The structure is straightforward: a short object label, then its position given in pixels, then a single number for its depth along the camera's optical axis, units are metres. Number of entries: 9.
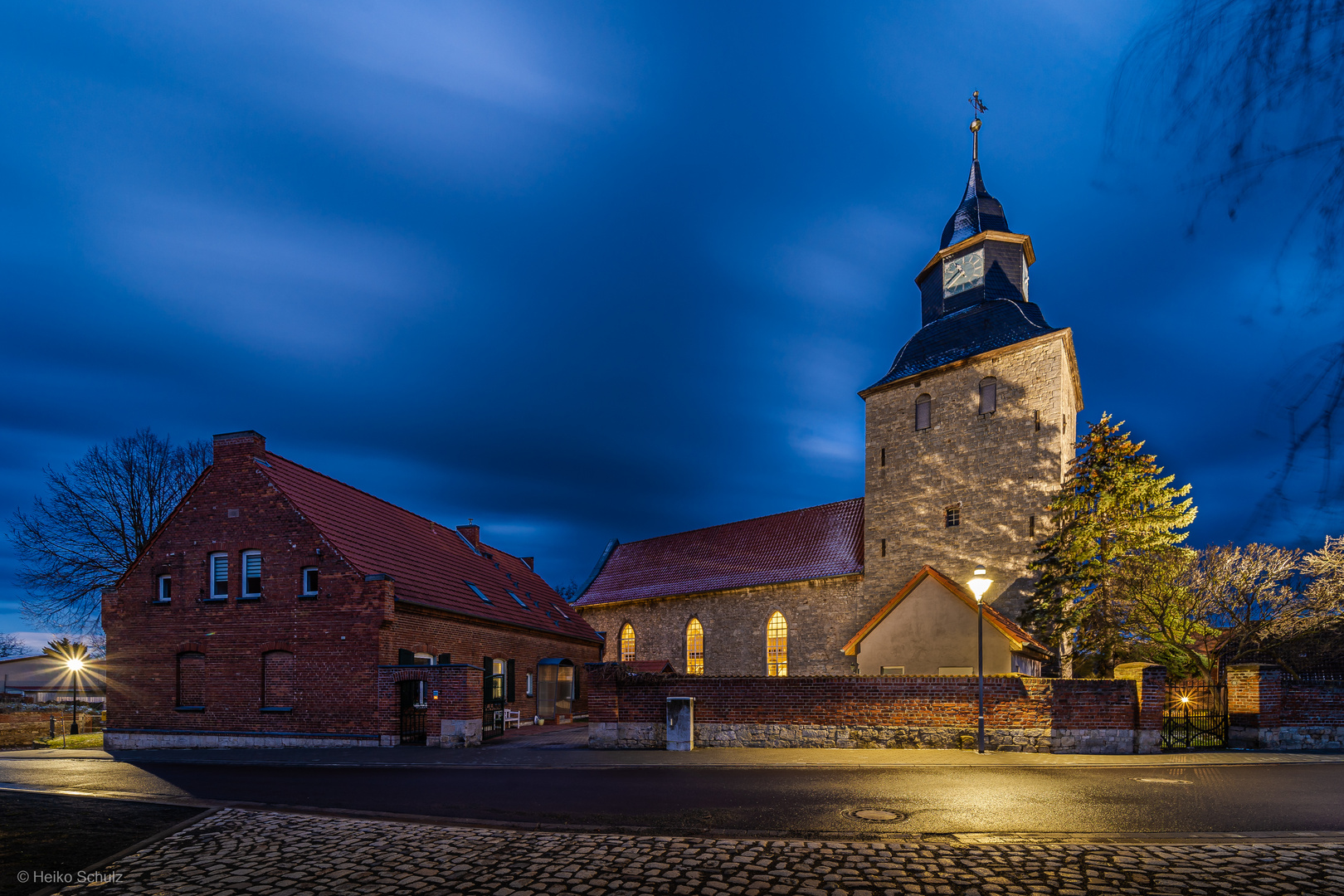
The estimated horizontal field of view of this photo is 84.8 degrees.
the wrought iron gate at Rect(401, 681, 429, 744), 19.69
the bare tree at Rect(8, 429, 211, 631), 30.61
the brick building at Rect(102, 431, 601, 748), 19.78
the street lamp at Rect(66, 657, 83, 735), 29.84
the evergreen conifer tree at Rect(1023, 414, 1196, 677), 23.12
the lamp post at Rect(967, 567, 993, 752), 16.80
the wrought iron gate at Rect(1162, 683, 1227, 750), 16.22
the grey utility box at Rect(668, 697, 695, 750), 17.02
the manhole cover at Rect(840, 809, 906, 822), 8.65
